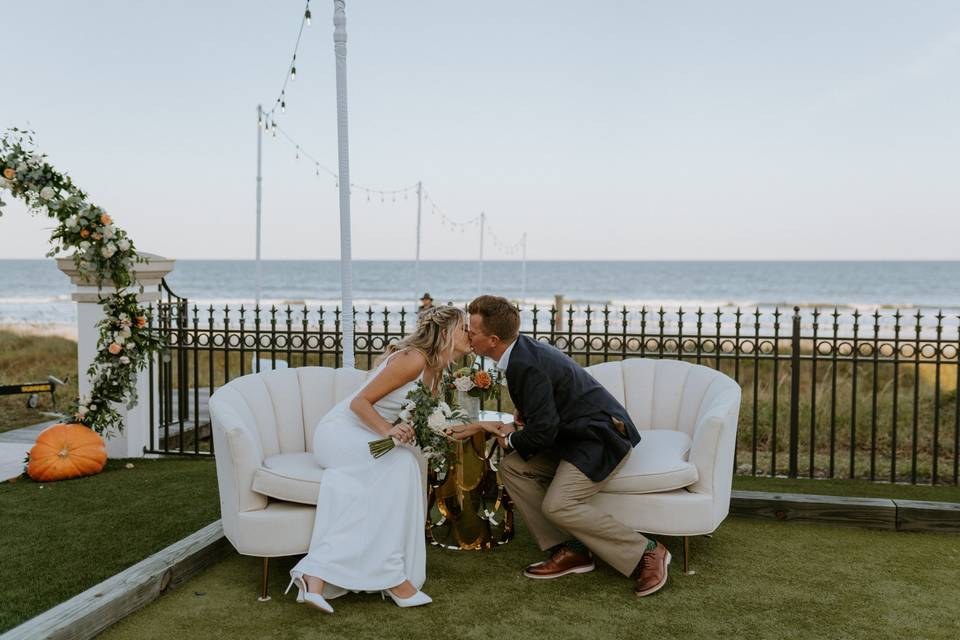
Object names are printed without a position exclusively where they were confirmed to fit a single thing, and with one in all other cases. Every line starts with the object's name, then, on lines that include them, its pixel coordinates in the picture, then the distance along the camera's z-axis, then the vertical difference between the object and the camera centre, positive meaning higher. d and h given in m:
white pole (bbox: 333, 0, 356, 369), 6.03 +0.93
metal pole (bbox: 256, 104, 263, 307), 17.42 +2.71
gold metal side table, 5.11 -1.35
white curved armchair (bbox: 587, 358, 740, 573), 4.49 -1.06
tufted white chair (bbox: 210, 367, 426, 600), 4.20 -1.05
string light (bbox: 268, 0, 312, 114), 6.06 +1.75
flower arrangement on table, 4.96 -0.59
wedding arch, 6.59 +0.16
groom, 4.40 -0.82
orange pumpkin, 6.74 -1.43
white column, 7.43 -0.48
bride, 4.11 -1.06
